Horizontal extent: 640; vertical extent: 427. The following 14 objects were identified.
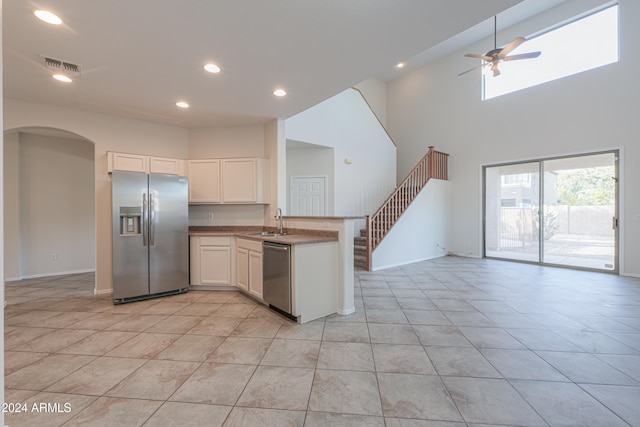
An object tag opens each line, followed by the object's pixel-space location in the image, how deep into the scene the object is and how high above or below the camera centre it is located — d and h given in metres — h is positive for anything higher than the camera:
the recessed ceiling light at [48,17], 2.07 +1.50
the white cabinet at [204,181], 4.55 +0.50
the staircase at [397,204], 5.72 +0.16
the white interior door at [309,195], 6.81 +0.40
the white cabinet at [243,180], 4.51 +0.51
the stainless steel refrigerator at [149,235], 3.69 -0.33
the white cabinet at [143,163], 3.98 +0.73
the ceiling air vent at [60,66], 2.73 +1.49
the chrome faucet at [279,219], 4.13 -0.12
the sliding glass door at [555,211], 5.35 -0.01
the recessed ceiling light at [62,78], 3.00 +1.49
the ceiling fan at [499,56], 4.41 +2.55
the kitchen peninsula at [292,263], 3.08 -0.70
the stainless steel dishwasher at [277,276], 3.07 -0.77
